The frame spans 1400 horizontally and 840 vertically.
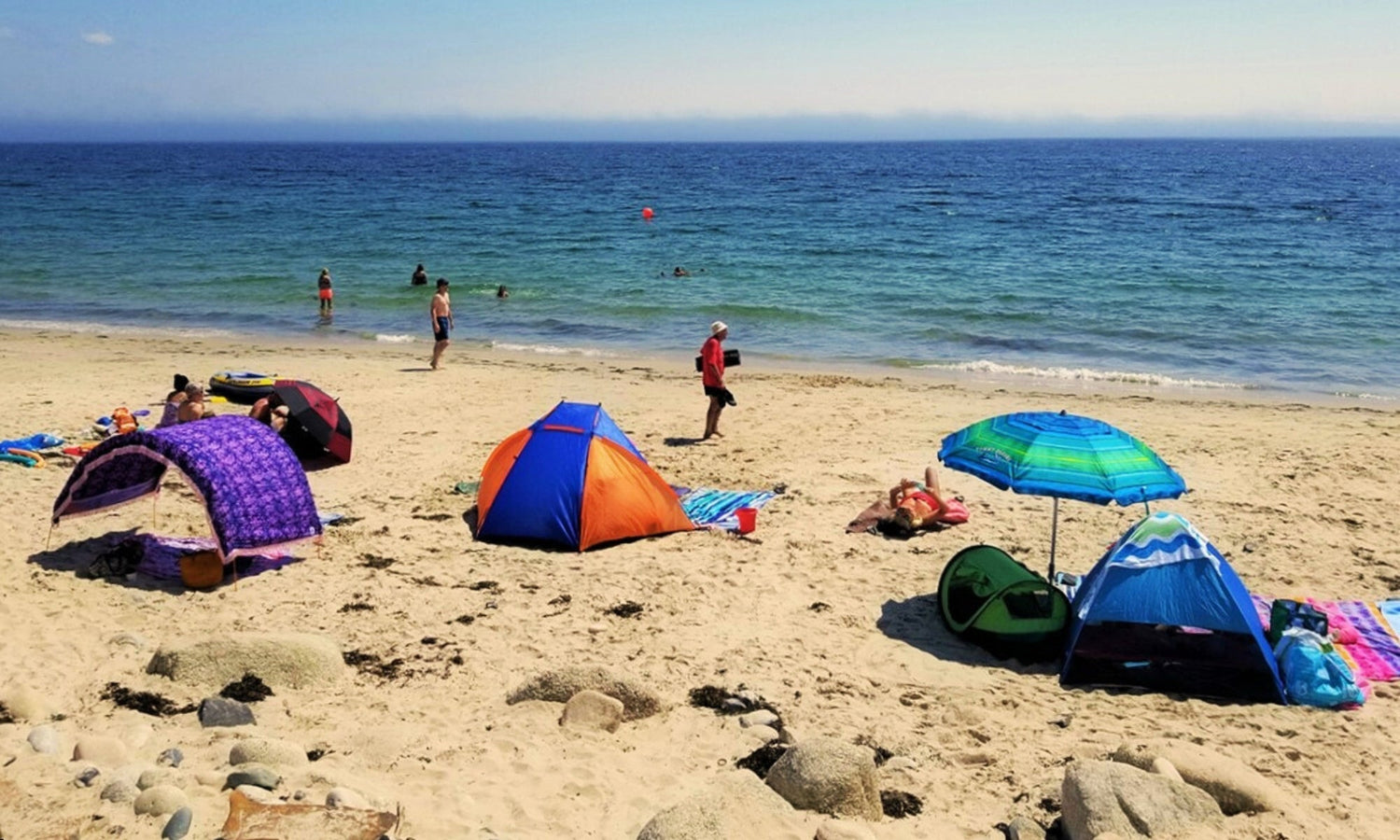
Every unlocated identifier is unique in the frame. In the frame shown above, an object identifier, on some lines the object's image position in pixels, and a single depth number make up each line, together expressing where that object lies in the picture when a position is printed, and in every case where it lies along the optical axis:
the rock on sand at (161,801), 5.83
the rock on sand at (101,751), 6.61
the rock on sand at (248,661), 8.05
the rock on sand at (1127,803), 6.12
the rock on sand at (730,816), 5.81
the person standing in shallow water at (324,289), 26.81
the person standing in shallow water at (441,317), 19.52
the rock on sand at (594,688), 7.84
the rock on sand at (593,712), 7.58
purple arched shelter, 9.70
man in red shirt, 14.70
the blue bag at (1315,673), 8.15
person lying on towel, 11.51
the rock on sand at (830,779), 6.48
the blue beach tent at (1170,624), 8.34
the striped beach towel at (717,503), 11.77
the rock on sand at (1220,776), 6.53
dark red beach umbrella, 13.47
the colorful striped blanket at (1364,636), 8.73
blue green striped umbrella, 8.55
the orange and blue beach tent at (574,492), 11.05
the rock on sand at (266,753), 6.53
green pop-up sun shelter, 8.94
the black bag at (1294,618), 8.62
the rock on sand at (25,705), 7.32
